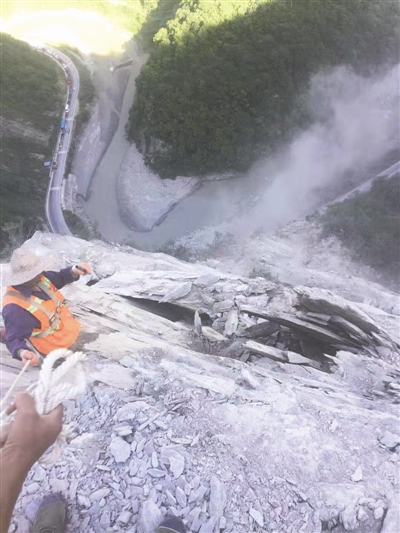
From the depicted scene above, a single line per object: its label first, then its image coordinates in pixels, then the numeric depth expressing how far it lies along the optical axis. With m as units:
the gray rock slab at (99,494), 3.20
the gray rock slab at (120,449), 3.46
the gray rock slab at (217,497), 3.20
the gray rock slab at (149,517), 3.04
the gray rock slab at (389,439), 4.02
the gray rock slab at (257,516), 3.19
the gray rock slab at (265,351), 5.50
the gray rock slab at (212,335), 5.81
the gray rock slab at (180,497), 3.21
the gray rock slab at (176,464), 3.38
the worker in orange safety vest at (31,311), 3.62
